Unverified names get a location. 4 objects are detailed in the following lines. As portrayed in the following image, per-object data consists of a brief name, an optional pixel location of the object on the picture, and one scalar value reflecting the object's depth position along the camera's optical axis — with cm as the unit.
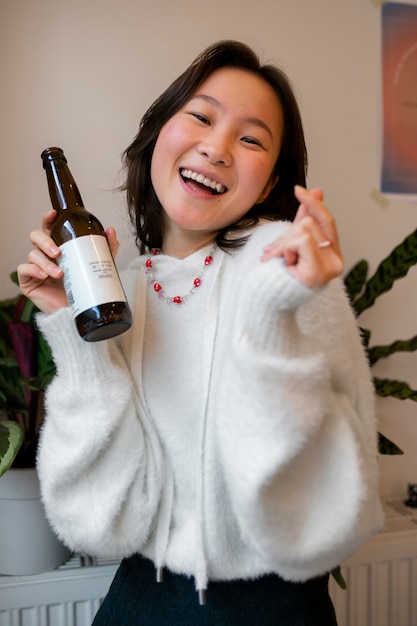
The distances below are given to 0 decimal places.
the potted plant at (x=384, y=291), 107
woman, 49
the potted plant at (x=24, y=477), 94
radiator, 95
